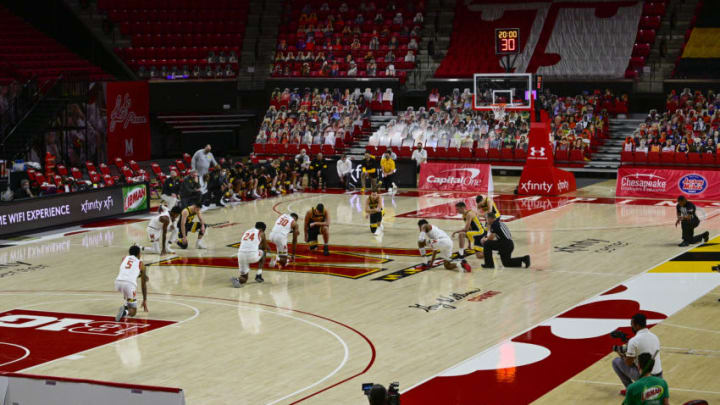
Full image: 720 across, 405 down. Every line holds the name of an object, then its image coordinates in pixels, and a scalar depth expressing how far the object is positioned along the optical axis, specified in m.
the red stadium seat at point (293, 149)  42.31
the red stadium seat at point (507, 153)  39.03
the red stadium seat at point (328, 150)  41.72
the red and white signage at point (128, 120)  42.16
